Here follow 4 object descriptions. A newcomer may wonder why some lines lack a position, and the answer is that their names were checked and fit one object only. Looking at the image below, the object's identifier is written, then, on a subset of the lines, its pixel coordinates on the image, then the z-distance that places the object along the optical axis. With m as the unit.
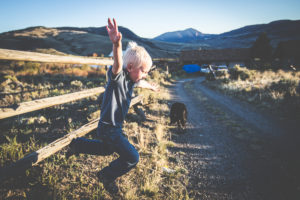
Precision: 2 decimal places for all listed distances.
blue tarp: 31.31
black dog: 4.20
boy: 1.65
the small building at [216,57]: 39.07
